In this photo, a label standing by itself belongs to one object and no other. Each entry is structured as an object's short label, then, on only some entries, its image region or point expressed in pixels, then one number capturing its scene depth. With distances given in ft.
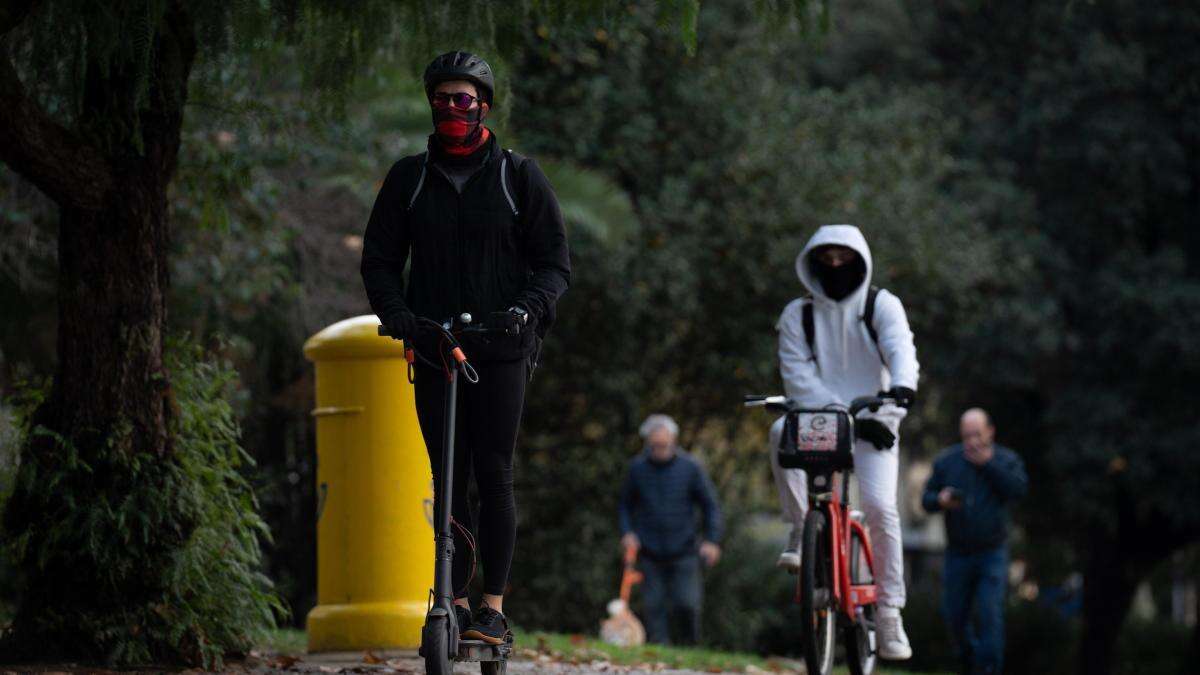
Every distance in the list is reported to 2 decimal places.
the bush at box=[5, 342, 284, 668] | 46.85
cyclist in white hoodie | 52.47
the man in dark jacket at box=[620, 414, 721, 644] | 97.96
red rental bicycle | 48.78
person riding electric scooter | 38.81
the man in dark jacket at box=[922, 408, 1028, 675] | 79.66
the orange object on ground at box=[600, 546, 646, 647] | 97.40
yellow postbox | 55.26
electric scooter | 36.50
